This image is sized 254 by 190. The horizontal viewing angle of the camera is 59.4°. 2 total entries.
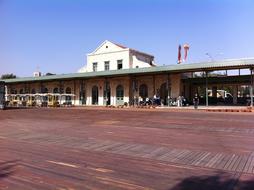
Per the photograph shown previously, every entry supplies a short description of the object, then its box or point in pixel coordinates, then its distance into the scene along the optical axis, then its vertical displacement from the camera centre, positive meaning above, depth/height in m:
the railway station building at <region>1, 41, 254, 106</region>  25.54 +2.13
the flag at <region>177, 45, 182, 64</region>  33.46 +6.51
